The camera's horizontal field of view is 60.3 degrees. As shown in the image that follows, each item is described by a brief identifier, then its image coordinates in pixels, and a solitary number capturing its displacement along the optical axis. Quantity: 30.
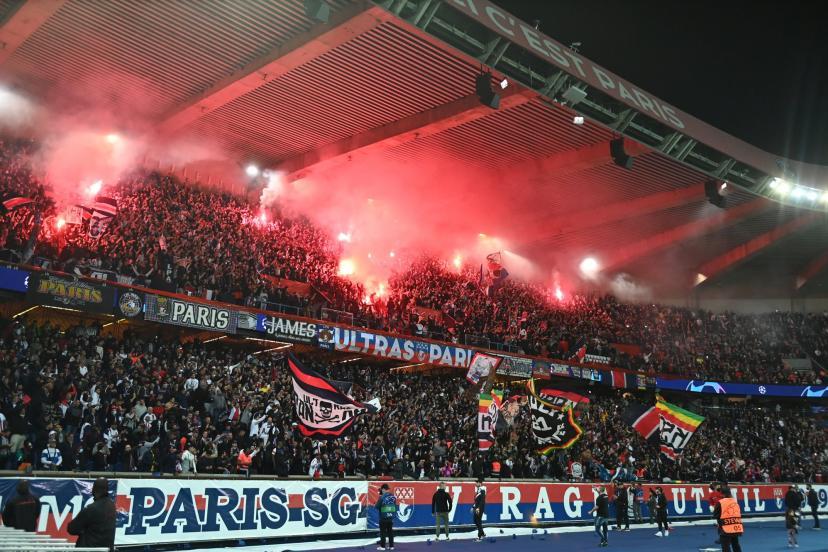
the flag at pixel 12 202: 23.31
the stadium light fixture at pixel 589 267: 48.05
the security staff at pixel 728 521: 14.27
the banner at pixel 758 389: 45.88
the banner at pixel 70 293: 22.52
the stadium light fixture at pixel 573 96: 24.94
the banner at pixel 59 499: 13.17
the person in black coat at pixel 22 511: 9.77
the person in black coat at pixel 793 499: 20.71
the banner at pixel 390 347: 30.47
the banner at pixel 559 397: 23.08
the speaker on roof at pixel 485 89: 23.73
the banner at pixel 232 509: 14.63
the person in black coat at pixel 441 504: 19.27
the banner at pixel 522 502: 20.14
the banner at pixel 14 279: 22.14
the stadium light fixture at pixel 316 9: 20.22
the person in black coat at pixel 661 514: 23.39
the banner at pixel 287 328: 28.47
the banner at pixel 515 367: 37.50
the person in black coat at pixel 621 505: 25.08
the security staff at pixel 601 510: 20.14
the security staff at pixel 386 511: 16.86
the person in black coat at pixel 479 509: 19.77
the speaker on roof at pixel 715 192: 32.72
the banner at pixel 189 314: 25.30
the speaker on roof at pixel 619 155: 29.14
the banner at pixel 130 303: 24.34
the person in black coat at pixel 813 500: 27.39
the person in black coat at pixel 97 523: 7.77
